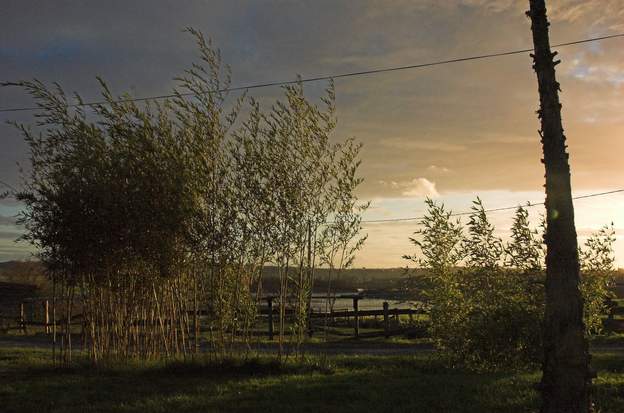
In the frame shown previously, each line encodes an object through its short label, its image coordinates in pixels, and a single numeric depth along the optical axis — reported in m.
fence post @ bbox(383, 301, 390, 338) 23.53
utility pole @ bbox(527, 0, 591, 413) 7.37
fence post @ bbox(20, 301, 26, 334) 28.34
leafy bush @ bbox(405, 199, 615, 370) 12.17
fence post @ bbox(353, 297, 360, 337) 23.51
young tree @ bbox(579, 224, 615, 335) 12.44
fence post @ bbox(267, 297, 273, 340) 23.74
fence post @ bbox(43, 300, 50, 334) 27.64
